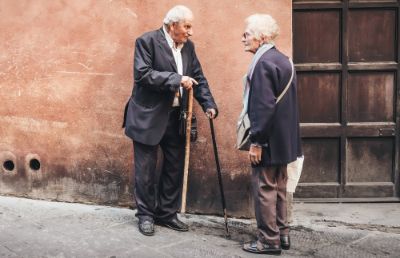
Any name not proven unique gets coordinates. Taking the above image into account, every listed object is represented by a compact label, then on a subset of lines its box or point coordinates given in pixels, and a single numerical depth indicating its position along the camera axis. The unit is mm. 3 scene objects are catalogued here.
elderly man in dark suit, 5014
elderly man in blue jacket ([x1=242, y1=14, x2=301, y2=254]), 4559
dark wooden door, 6008
